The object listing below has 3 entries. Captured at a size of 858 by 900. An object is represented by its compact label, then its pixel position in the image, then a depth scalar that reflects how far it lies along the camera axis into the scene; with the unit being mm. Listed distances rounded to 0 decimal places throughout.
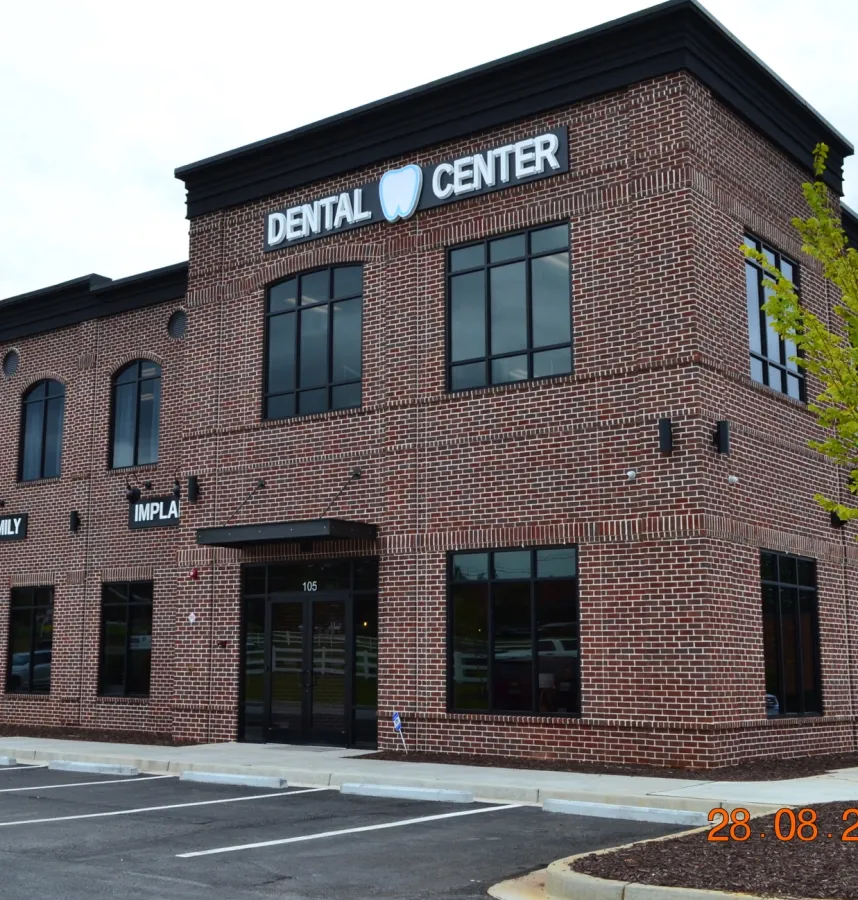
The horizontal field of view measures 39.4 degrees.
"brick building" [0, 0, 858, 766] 16062
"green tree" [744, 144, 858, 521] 11484
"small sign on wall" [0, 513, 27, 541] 26000
